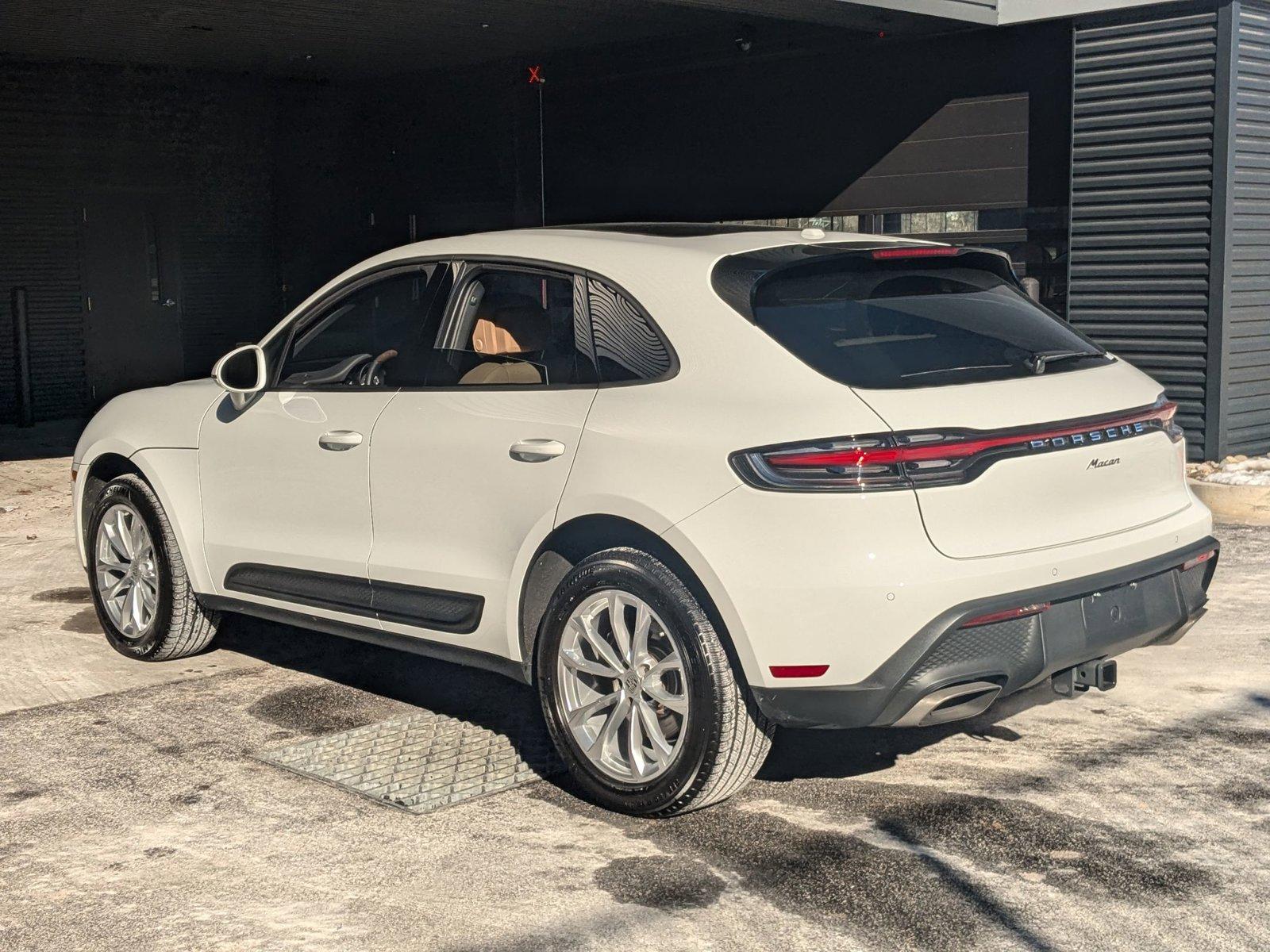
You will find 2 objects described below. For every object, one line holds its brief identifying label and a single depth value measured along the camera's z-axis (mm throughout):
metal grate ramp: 4902
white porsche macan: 4180
